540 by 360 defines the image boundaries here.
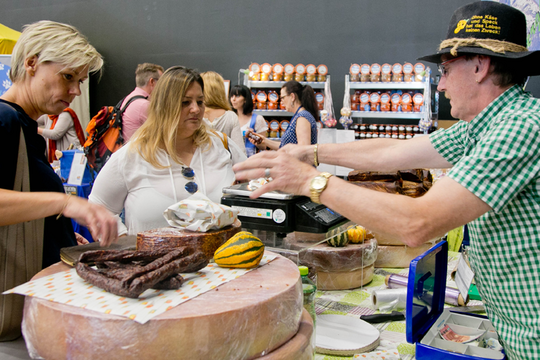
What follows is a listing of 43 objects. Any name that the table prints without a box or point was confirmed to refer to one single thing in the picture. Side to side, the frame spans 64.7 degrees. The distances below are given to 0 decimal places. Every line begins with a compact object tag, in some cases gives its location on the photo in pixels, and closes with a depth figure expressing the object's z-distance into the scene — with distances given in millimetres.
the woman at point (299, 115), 4781
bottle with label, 1595
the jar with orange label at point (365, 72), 7113
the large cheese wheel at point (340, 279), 2252
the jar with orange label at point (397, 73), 6910
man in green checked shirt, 1156
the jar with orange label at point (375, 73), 7016
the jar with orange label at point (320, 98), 7406
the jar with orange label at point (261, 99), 7574
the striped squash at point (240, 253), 1301
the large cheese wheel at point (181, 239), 1374
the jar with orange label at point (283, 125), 7605
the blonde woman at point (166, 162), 2217
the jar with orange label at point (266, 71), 7559
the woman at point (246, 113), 6117
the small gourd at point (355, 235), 2324
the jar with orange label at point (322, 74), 7402
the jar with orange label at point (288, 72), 7422
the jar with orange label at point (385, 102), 7012
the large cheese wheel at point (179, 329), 945
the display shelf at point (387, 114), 6828
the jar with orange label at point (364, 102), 7191
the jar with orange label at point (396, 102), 6965
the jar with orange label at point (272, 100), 7498
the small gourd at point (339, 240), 2242
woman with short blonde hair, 1482
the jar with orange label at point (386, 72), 6949
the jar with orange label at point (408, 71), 6809
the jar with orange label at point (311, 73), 7422
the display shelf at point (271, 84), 7359
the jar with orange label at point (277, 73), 7508
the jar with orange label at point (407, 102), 6902
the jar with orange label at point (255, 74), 7641
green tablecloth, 1704
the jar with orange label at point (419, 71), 6719
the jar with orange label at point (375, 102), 7098
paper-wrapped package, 1432
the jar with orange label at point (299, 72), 7414
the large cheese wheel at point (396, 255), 2646
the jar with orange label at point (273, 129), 7582
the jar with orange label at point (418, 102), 6836
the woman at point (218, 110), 4562
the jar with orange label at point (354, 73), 7145
